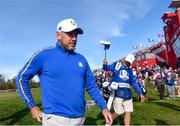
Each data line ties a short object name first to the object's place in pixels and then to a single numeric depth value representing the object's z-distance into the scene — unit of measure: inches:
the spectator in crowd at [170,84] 315.0
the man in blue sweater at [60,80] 62.5
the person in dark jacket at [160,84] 298.1
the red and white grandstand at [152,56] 809.6
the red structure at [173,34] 648.6
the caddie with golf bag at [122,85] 139.9
